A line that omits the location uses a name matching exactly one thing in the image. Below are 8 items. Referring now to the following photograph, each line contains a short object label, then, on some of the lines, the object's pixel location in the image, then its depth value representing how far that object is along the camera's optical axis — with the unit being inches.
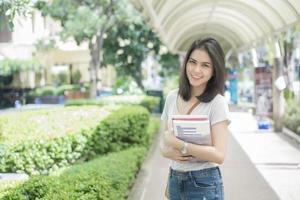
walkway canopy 378.9
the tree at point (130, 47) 856.3
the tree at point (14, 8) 164.7
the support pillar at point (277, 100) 517.3
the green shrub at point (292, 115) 472.7
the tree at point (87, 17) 655.5
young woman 112.9
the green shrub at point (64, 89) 1217.0
